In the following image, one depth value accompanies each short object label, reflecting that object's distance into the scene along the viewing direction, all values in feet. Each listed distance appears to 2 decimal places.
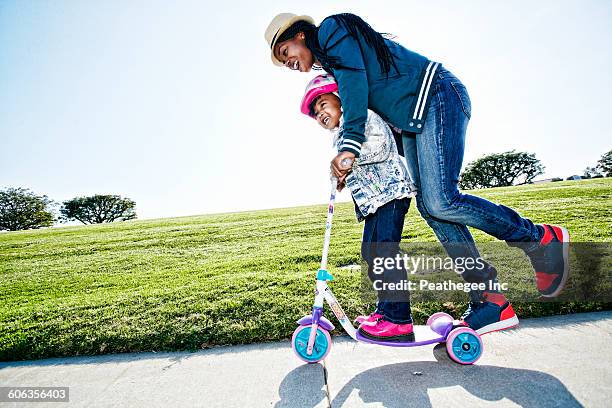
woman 7.45
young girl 7.74
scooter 7.13
